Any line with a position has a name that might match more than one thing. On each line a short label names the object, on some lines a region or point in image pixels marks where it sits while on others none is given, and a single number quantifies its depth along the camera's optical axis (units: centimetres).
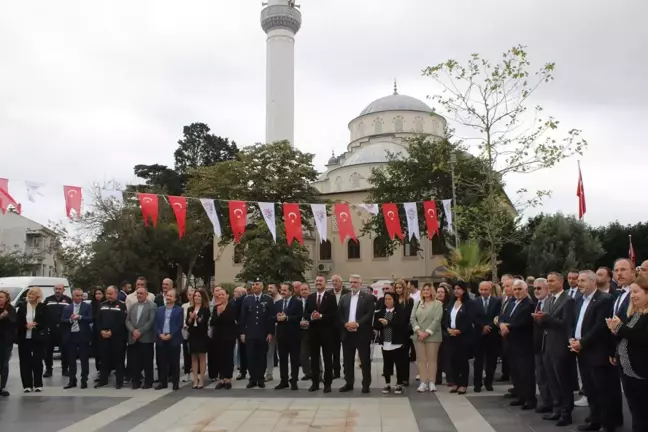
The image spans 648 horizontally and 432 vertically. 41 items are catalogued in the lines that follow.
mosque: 4974
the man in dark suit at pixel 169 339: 1069
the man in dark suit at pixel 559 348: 751
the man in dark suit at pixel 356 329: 1009
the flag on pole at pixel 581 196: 1952
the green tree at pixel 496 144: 1708
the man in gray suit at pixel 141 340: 1079
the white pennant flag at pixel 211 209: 1789
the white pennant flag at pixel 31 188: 1511
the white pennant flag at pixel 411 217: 1936
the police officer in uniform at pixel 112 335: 1085
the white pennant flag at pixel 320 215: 1880
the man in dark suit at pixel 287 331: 1060
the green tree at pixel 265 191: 3722
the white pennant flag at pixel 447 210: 1928
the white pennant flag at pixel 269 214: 1889
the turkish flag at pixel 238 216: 1858
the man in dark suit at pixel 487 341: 1014
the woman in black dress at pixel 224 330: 1077
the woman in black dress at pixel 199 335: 1058
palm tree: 1797
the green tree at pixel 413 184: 3984
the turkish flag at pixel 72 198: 1538
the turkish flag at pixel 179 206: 1738
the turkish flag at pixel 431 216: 1991
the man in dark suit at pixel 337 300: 1057
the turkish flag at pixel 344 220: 1930
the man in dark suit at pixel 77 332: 1087
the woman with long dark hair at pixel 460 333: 1000
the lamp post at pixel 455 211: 1934
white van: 1722
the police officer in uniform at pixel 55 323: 1146
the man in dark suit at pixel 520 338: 866
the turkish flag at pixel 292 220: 1935
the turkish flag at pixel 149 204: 1648
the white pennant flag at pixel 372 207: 1881
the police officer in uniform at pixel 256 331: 1080
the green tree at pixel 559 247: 4050
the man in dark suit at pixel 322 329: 1033
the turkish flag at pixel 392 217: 1924
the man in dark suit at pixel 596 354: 685
